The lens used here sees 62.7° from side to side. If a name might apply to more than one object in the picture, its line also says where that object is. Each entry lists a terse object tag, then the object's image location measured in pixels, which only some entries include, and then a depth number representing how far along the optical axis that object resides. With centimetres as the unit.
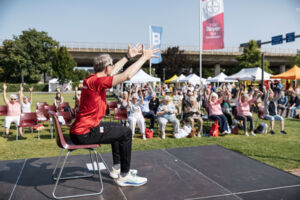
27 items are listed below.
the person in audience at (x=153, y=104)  991
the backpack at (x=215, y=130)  788
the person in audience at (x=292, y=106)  1203
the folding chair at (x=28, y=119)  748
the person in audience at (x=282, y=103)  1209
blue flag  1708
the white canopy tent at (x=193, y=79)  2600
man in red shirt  285
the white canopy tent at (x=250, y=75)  1764
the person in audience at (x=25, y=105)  897
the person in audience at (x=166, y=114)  773
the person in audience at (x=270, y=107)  834
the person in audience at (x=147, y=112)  868
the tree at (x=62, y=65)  4488
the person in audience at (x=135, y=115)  768
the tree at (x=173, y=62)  4700
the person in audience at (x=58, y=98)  1061
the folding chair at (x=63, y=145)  307
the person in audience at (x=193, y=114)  788
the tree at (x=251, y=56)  4388
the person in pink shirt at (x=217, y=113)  802
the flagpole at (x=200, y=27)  1286
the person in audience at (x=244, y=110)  800
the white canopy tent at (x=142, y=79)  1878
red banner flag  1187
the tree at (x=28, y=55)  4878
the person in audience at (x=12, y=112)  780
